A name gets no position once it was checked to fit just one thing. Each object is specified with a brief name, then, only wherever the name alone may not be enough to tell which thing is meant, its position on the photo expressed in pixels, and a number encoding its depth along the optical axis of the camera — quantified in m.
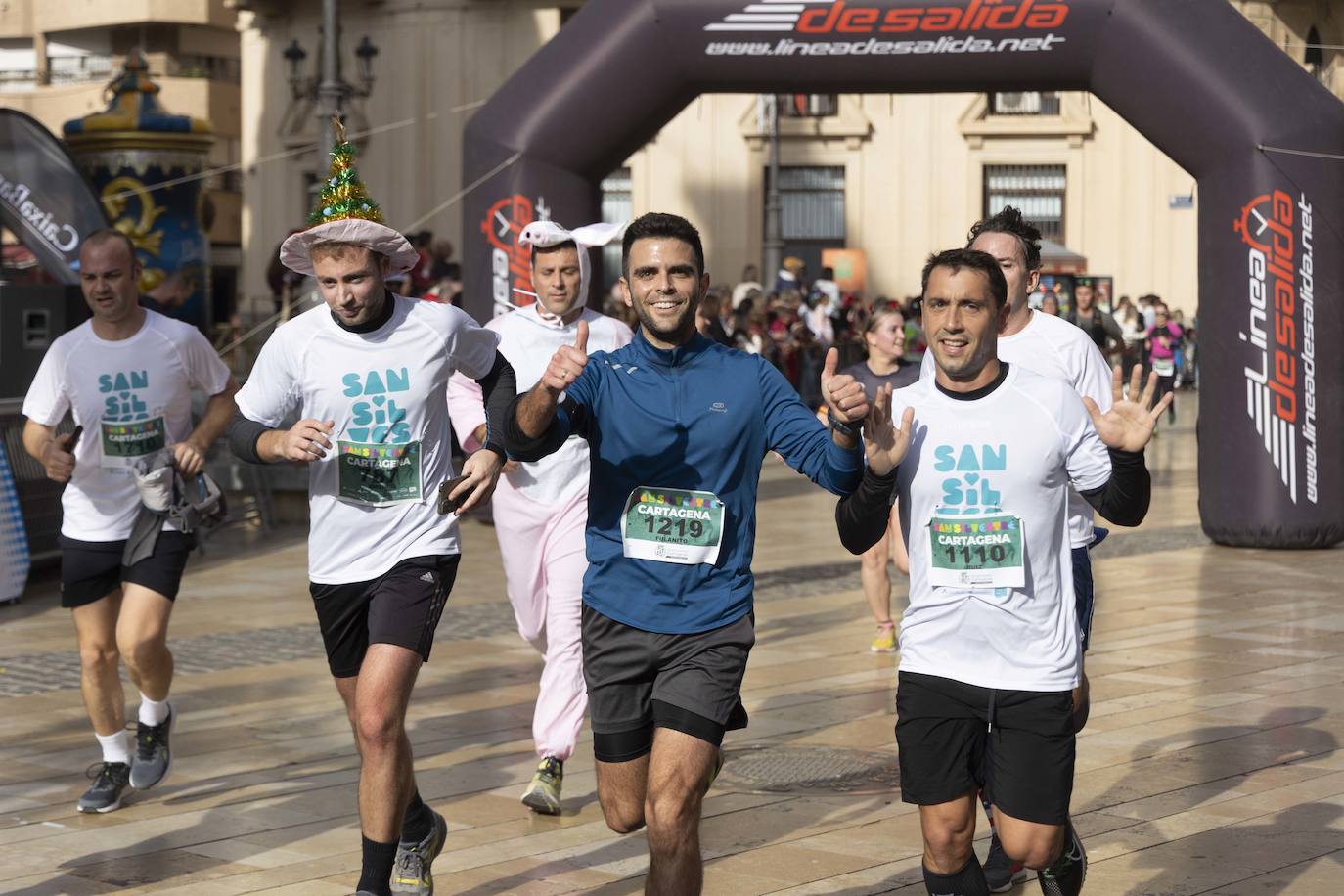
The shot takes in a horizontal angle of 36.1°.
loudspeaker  14.08
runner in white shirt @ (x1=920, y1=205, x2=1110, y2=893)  5.78
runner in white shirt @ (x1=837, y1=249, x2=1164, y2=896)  4.65
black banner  16.08
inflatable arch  13.00
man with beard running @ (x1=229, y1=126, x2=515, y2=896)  5.45
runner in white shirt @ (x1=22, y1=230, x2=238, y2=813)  7.00
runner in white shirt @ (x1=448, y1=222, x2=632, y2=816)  7.20
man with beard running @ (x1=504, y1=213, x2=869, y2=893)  4.86
